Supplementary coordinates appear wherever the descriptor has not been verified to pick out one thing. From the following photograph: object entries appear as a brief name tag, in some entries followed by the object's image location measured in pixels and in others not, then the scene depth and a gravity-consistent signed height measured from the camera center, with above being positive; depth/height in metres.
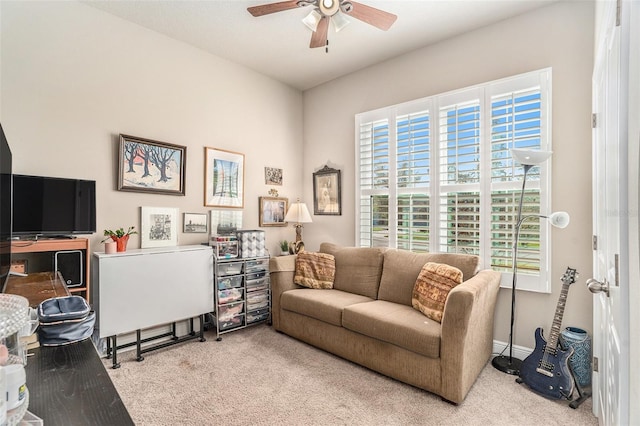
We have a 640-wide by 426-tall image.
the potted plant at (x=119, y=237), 2.75 -0.21
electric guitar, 2.14 -1.07
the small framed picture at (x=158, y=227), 3.06 -0.13
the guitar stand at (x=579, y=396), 2.07 -1.24
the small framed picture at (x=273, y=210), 4.11 +0.05
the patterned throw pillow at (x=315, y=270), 3.36 -0.61
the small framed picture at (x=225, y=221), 3.60 -0.09
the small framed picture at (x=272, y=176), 4.18 +0.51
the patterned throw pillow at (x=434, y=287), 2.41 -0.58
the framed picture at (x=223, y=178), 3.56 +0.41
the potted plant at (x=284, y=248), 4.30 -0.47
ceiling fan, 2.18 +1.42
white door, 1.00 -0.03
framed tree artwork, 2.94 +0.46
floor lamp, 2.32 -0.07
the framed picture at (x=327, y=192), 4.15 +0.29
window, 2.67 +0.38
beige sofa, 2.10 -0.82
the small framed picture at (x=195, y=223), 3.38 -0.10
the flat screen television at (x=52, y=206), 2.28 +0.06
